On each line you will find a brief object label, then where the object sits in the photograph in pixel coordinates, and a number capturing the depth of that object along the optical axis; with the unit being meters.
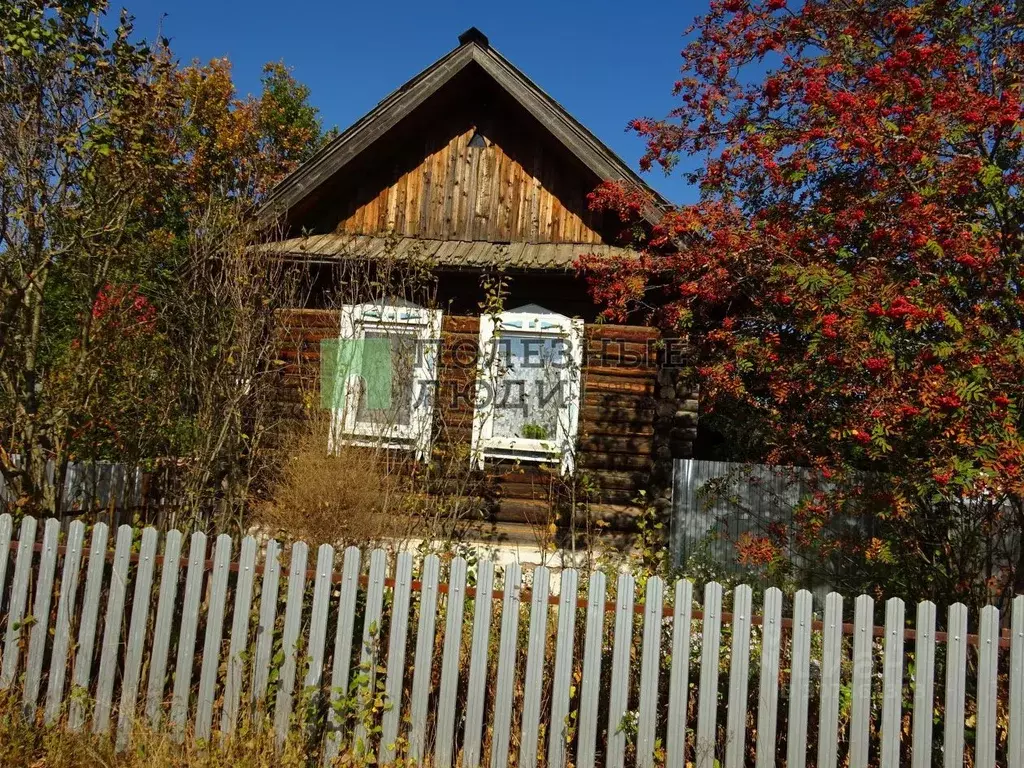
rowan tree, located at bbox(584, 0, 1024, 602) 4.11
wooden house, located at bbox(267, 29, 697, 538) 7.53
